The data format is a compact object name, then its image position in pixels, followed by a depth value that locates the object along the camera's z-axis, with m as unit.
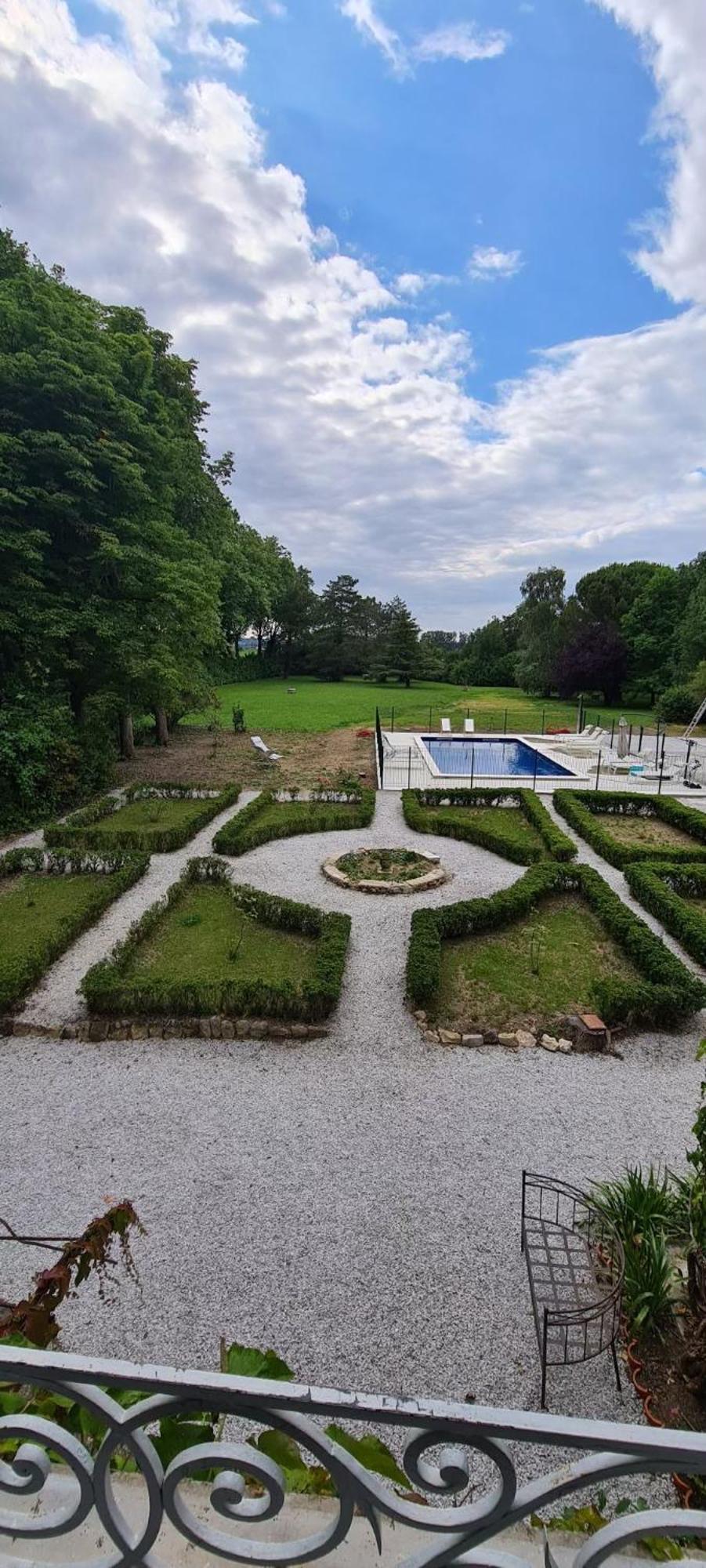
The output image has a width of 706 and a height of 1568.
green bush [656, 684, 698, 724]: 31.45
